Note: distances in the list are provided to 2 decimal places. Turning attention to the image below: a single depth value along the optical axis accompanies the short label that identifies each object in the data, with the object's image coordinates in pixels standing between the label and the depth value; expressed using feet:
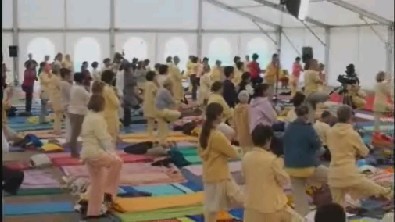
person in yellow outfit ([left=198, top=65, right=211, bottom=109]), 55.12
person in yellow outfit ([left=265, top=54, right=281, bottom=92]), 65.51
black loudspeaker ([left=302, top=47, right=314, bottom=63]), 75.47
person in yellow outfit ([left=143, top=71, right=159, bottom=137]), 42.08
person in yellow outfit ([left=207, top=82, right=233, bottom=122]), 33.58
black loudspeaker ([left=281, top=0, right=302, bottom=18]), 39.55
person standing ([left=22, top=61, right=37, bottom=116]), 56.75
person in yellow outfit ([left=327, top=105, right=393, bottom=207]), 22.30
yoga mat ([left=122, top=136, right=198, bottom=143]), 45.29
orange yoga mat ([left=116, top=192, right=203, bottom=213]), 27.55
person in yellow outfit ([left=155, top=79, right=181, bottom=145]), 39.58
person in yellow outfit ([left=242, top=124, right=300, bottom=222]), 17.87
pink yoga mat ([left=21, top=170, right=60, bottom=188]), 31.81
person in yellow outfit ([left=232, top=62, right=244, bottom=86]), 57.38
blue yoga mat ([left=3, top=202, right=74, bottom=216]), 26.94
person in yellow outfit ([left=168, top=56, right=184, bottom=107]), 55.52
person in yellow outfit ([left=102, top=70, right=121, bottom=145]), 34.58
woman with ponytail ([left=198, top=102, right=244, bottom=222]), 21.38
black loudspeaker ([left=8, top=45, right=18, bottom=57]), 72.13
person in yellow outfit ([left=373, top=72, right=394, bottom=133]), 33.97
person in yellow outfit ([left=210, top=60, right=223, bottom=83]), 61.29
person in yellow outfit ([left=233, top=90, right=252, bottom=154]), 31.96
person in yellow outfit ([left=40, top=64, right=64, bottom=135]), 46.21
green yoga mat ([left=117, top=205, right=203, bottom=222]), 26.09
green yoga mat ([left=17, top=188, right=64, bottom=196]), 30.42
